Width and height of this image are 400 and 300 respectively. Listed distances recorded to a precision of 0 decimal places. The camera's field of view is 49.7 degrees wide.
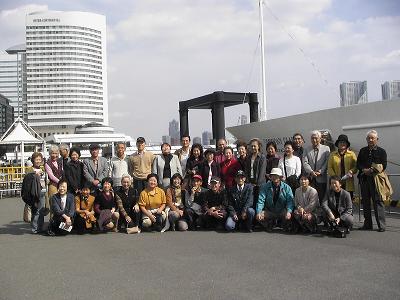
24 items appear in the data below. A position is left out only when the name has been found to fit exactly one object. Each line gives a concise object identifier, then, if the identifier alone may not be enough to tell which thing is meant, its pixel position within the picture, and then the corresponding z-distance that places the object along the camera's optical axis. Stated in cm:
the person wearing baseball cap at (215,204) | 717
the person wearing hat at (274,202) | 690
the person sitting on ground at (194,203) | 728
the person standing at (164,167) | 774
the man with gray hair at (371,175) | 672
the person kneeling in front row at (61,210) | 706
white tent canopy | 2125
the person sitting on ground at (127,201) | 734
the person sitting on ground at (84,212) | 720
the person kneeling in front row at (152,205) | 719
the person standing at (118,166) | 770
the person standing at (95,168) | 762
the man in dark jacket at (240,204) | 696
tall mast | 1595
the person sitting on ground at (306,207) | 664
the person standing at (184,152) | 813
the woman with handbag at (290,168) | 732
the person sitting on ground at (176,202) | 722
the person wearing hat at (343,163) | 712
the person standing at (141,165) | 777
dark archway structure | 1662
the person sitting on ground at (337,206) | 636
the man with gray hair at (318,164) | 743
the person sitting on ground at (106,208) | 718
